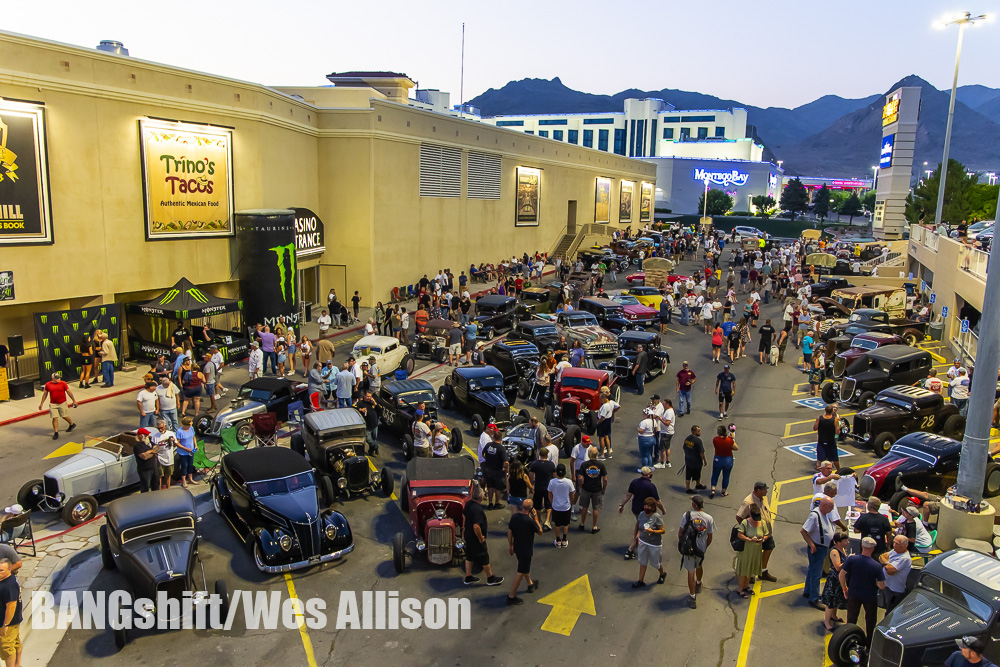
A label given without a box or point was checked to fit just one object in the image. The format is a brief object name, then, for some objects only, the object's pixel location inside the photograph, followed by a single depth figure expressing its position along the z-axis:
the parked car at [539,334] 26.02
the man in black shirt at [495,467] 14.38
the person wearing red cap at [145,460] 14.01
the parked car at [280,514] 11.71
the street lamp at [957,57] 34.34
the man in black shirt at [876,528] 11.03
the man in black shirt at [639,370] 23.20
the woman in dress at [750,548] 11.05
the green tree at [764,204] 113.38
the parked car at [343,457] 14.71
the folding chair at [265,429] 16.88
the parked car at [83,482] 13.52
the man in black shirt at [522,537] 10.74
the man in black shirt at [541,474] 13.10
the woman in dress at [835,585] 10.23
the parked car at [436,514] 12.03
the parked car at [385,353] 23.86
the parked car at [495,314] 31.55
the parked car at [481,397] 18.88
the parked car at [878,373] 21.41
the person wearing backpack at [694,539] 10.88
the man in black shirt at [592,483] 13.05
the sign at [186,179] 25.88
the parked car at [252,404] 17.44
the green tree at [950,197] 60.12
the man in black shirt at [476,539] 11.17
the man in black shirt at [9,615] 8.66
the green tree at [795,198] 121.62
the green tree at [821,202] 118.81
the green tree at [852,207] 117.44
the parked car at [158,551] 10.17
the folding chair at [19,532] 11.99
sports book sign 21.28
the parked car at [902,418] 17.97
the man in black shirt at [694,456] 14.66
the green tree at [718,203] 110.81
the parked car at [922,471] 14.66
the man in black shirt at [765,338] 27.84
